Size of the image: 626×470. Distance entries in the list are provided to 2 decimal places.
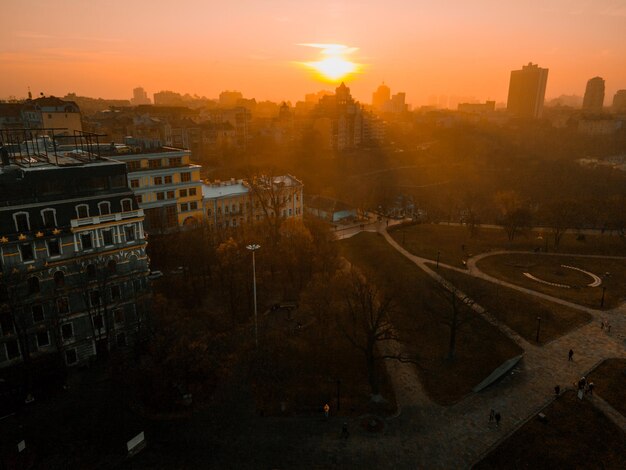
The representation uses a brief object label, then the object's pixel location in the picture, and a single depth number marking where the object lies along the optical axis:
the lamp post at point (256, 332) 38.02
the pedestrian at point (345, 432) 29.91
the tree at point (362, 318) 33.72
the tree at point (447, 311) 38.78
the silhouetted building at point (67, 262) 33.25
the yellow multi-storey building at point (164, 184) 61.28
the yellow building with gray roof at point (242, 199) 70.81
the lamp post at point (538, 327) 42.66
